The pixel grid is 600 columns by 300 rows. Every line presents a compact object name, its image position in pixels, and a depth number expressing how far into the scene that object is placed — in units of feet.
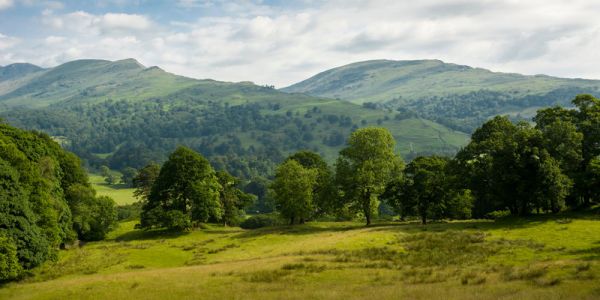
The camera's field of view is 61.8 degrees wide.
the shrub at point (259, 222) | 392.06
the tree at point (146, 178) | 404.77
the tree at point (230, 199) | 322.34
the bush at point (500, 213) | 257.14
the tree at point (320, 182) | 268.21
